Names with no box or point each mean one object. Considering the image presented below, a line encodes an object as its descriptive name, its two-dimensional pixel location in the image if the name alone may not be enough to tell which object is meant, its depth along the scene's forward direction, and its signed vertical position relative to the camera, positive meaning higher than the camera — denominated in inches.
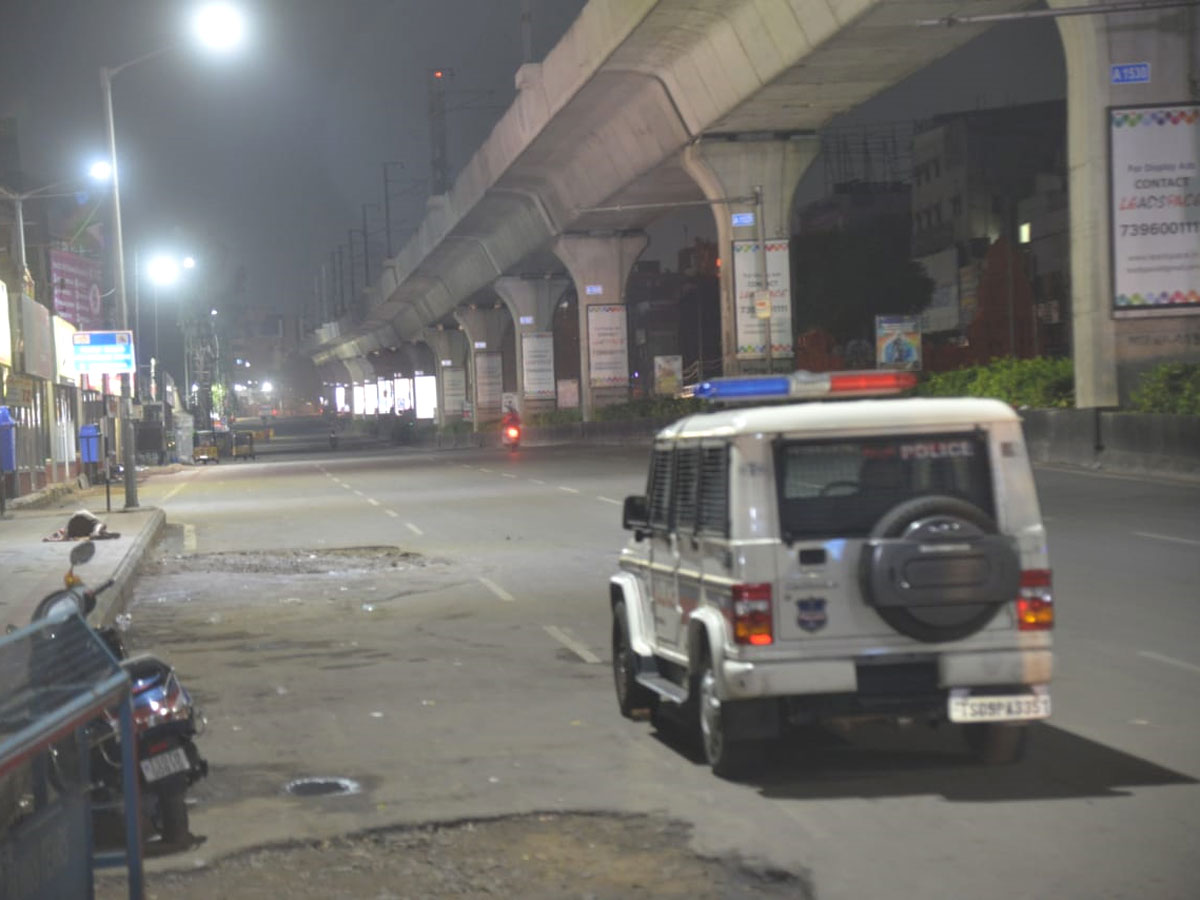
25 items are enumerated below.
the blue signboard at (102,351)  1571.1 +52.9
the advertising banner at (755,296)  1987.0 +96.0
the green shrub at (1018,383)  1401.3 -8.4
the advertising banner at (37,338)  1734.7 +77.0
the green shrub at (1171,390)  1138.7 -16.1
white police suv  331.9 -37.1
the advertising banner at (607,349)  2935.5 +66.5
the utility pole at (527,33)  2568.9 +520.5
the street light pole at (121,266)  1393.9 +125.0
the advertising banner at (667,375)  2893.7 +19.7
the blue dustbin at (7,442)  1475.1 -23.8
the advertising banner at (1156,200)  1195.3 +113.1
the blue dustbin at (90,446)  2176.4 -45.4
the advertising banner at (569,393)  3551.9 -5.8
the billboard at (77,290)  2363.4 +167.3
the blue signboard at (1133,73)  1207.6 +200.4
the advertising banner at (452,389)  4879.4 +16.3
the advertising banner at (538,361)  3508.9 +61.8
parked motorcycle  297.4 -59.2
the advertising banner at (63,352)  2065.7 +71.2
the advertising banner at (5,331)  1558.8 +73.4
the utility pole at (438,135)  3777.1 +562.9
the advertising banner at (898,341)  1894.7 +38.5
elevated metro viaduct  1230.9 +263.6
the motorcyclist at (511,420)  3080.7 -48.5
